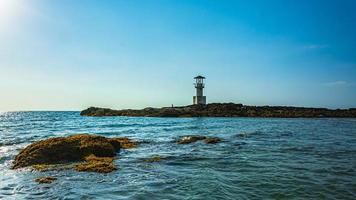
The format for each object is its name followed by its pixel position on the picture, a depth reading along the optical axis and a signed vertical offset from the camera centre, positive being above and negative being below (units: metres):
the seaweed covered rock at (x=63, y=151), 15.68 -2.13
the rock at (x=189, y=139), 24.92 -2.22
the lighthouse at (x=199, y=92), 88.95 +5.41
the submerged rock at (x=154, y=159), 16.44 -2.49
